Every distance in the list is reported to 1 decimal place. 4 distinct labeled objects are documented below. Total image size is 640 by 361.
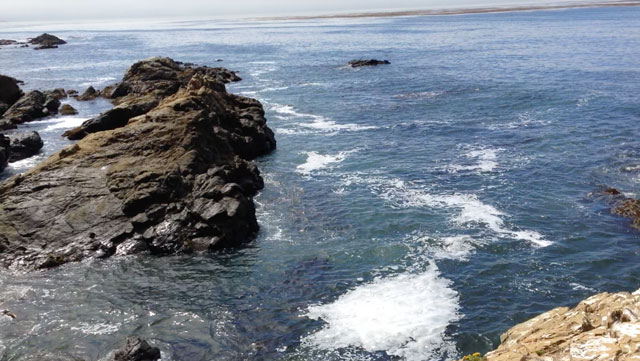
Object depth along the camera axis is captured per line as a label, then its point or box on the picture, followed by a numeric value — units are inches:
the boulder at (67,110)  3111.7
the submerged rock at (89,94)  3548.2
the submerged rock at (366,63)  4611.2
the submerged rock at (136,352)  944.3
